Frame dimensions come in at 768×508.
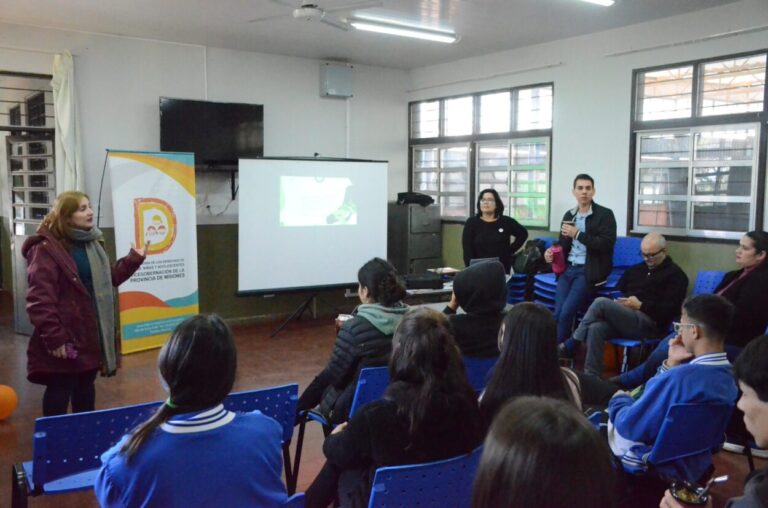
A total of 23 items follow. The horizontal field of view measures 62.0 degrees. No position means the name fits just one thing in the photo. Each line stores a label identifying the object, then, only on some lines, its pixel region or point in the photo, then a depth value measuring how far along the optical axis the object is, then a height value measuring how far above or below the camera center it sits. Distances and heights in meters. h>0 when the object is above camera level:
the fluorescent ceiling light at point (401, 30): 5.57 +1.49
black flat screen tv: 6.39 +0.65
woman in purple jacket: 2.89 -0.53
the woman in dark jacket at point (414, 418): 1.75 -0.61
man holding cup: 5.15 -0.46
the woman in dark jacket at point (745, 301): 3.45 -0.63
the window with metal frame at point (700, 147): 5.18 +0.43
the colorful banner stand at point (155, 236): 5.62 -0.39
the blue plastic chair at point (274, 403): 2.28 -0.76
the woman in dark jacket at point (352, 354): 2.61 -0.65
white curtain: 5.84 +0.62
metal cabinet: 7.52 -0.51
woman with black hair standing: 5.86 -0.35
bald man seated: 4.56 -0.81
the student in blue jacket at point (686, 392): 2.29 -0.70
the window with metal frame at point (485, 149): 6.87 +0.54
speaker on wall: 7.42 +1.34
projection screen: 6.25 -0.28
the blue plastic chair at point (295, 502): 1.59 -0.77
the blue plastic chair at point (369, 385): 2.46 -0.74
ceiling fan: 4.61 +1.38
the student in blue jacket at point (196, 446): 1.36 -0.55
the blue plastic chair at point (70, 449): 1.95 -0.80
